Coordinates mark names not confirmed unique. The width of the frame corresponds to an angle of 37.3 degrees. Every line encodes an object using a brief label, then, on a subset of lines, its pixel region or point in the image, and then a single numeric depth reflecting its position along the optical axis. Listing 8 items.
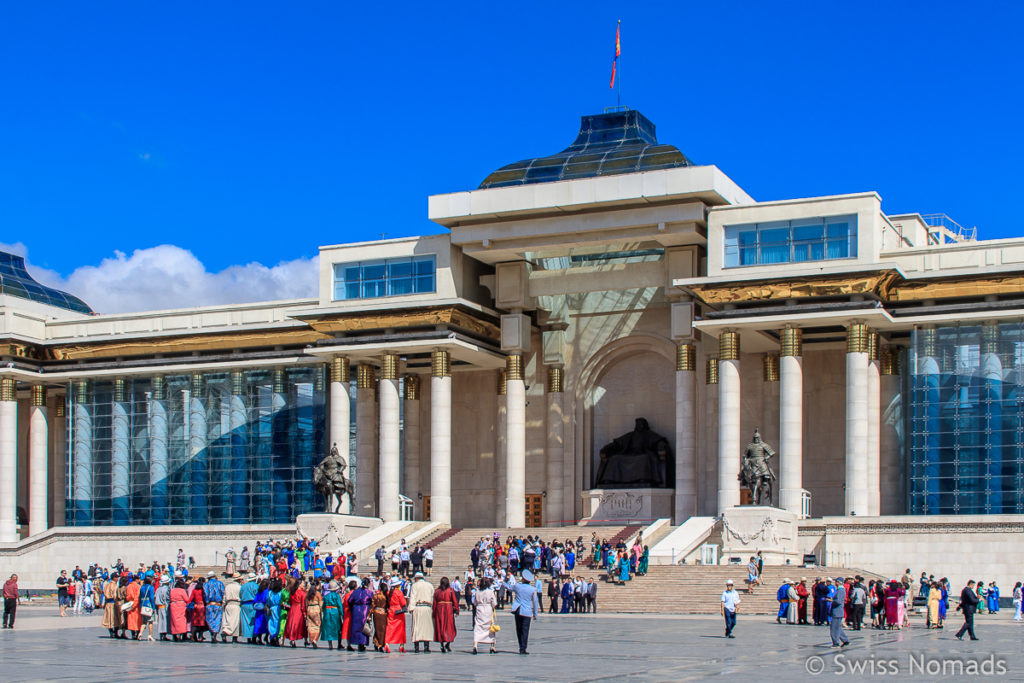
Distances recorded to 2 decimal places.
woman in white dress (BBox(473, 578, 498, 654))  28.42
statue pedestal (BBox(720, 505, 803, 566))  49.50
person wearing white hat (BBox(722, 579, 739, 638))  31.67
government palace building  52.69
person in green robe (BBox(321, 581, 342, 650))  29.44
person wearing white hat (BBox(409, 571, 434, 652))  28.39
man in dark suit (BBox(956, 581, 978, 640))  31.50
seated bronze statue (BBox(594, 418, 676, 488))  61.19
